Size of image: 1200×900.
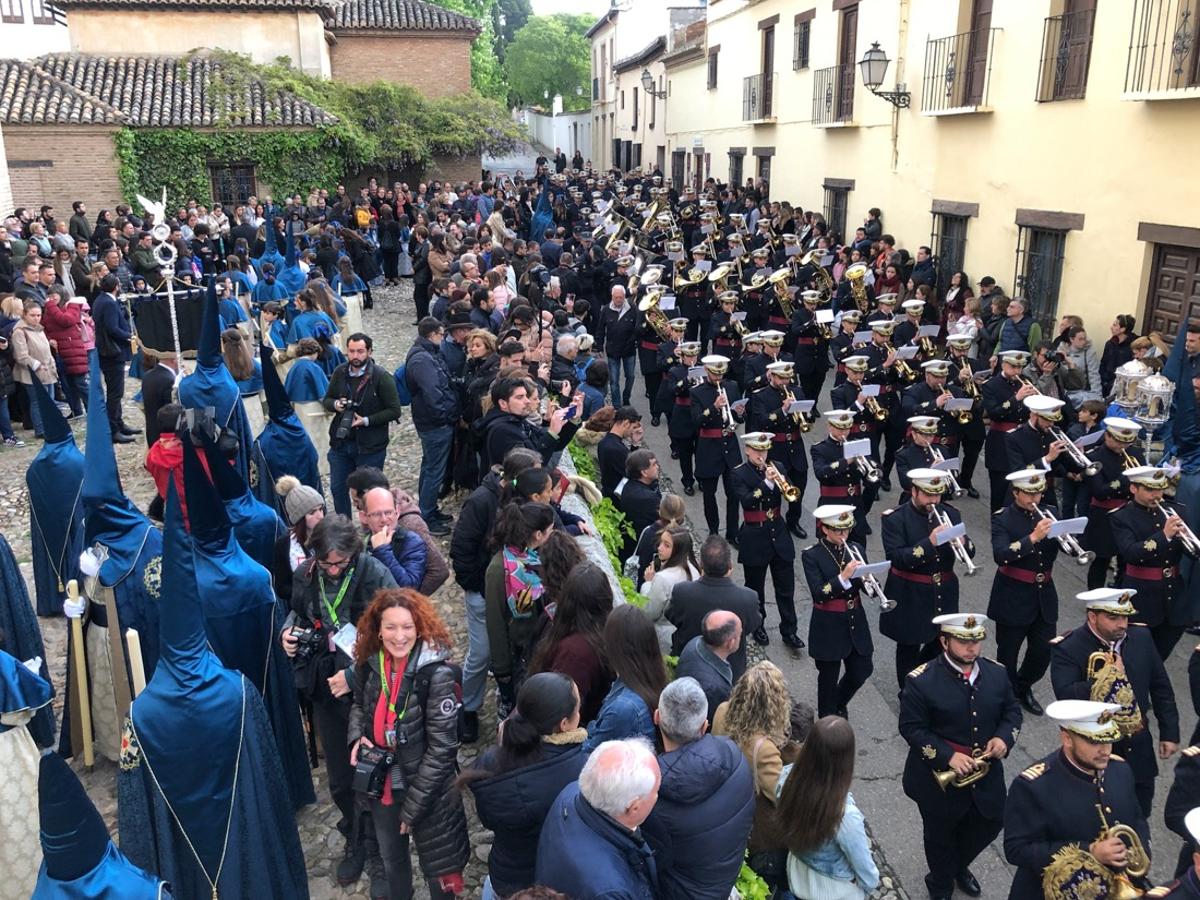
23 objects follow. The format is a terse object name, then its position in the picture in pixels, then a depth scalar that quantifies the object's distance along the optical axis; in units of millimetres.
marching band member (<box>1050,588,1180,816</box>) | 5051
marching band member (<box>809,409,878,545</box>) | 8180
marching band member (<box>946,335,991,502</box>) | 10094
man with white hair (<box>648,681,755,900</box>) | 3609
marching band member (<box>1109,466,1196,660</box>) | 6527
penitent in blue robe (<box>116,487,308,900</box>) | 3971
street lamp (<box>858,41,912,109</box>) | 16406
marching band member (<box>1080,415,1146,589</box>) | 7691
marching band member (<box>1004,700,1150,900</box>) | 3945
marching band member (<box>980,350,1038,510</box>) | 9523
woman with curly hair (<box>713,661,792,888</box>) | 3990
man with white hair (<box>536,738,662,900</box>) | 3225
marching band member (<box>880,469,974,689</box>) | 6484
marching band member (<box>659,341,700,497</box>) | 10234
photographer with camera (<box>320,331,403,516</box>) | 8500
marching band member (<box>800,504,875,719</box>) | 6199
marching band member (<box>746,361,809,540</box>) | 9281
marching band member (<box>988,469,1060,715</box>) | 6473
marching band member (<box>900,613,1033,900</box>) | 4801
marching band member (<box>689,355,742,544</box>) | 9422
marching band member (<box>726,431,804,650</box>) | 7477
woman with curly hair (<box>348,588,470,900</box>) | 4242
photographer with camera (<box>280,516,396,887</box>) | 4957
